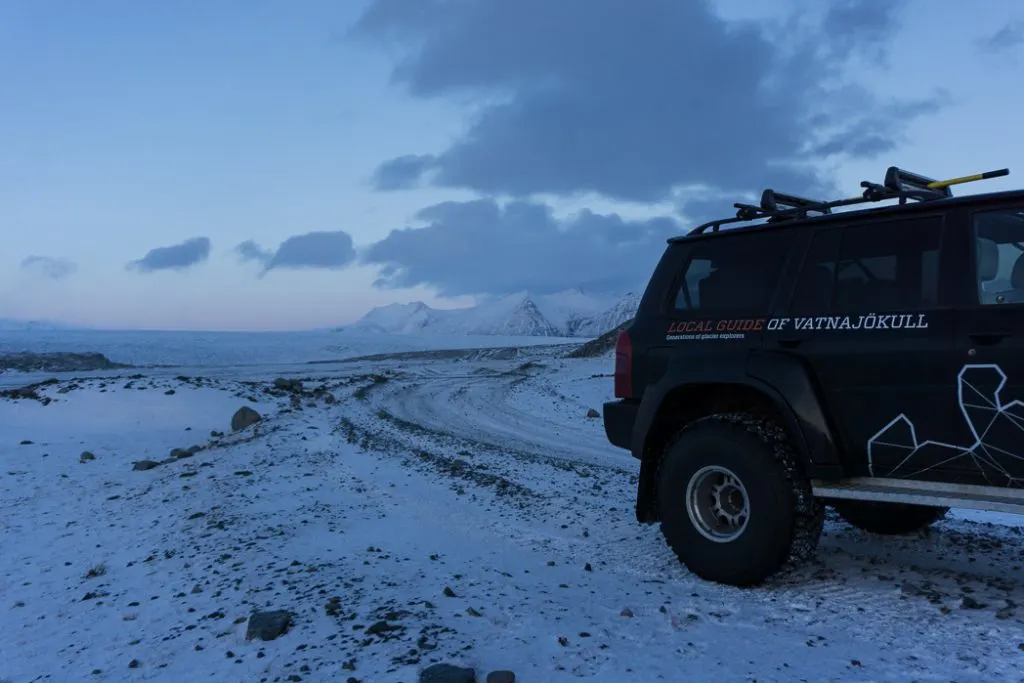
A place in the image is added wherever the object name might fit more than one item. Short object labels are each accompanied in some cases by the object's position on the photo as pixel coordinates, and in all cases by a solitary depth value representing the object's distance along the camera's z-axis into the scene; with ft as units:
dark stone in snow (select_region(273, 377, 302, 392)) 66.18
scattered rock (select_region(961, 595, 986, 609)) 13.04
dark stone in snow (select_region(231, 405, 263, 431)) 44.95
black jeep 12.57
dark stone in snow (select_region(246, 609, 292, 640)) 12.67
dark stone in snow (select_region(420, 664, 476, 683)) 10.39
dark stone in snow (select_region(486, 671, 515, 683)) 10.34
